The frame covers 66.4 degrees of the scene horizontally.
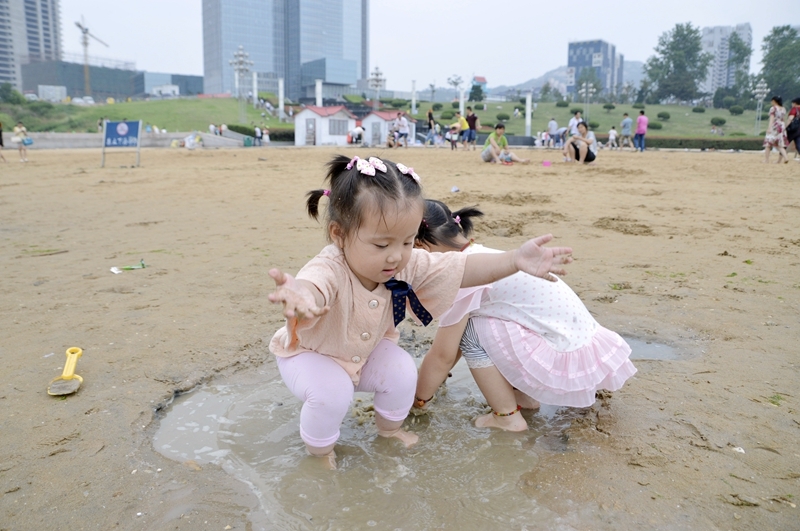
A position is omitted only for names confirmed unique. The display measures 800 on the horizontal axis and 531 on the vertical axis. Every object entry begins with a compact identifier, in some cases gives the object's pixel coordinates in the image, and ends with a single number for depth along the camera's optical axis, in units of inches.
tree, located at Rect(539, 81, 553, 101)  3102.9
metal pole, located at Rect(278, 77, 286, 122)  2198.6
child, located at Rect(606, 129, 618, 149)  1044.5
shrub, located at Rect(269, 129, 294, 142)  1656.0
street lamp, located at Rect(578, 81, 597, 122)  3043.6
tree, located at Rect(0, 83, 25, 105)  2139.5
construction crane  3127.2
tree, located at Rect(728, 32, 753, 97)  3125.0
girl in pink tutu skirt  99.0
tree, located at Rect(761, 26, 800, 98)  2824.8
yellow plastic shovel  104.3
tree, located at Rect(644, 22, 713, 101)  3174.2
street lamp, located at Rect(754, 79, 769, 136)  1848.4
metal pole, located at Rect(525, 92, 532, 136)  1708.9
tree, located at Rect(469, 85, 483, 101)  2632.9
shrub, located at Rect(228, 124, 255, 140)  1678.2
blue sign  591.5
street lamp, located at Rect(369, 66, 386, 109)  2308.7
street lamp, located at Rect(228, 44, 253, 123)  2156.0
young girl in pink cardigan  81.7
